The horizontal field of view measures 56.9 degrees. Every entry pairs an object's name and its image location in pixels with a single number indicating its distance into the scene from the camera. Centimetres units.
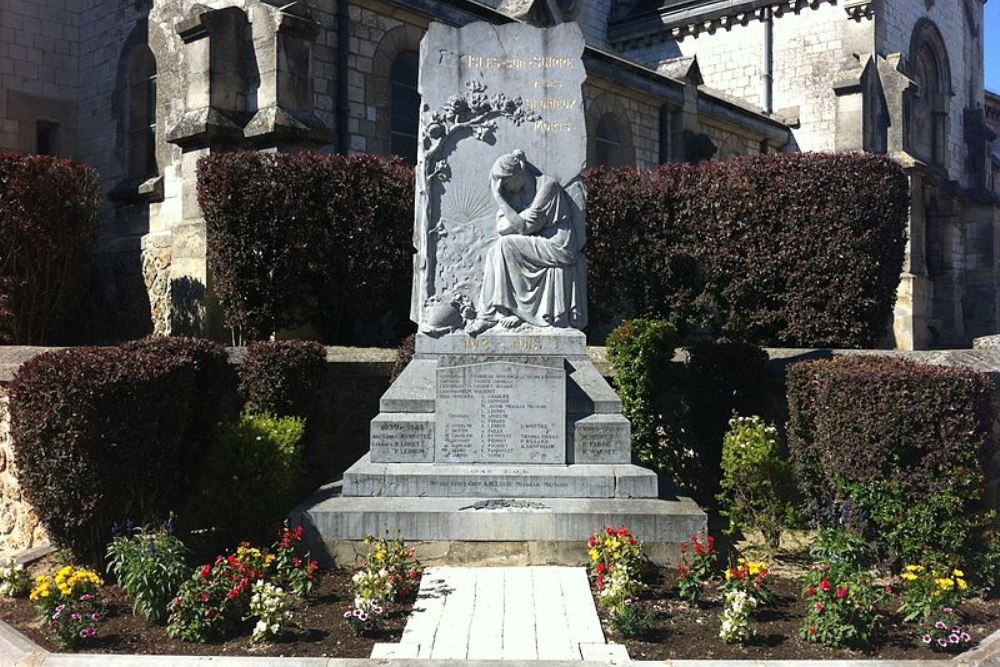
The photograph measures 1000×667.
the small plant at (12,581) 638
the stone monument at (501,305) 713
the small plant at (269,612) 526
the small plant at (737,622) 525
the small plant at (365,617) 538
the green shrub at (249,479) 722
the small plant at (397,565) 593
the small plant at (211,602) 533
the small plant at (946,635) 517
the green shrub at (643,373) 918
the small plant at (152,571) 564
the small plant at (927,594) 549
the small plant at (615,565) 570
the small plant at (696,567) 590
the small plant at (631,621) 535
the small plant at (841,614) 523
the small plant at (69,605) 527
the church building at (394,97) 1243
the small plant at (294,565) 598
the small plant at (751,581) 572
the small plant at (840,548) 602
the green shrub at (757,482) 778
